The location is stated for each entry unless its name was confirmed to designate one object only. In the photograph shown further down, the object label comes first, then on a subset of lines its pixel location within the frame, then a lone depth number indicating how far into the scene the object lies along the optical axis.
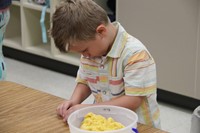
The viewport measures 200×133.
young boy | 1.61
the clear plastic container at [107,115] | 1.42
